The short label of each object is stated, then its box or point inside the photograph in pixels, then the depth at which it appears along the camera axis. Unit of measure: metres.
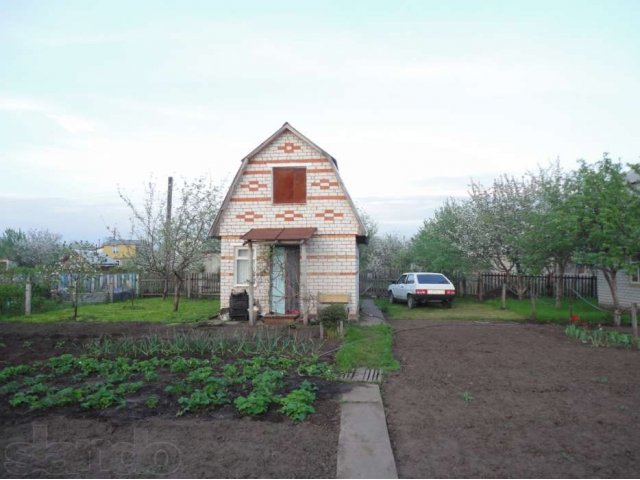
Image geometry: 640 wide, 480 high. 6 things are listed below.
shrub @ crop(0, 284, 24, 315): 17.61
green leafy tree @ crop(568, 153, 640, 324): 12.49
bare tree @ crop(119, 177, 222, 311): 20.80
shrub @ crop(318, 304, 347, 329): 12.02
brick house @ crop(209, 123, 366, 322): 15.91
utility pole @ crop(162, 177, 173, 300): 20.59
